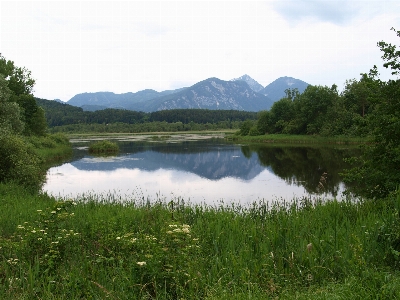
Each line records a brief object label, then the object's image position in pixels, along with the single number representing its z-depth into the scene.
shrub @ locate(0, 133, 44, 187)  17.88
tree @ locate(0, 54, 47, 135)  44.19
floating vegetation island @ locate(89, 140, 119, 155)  54.12
